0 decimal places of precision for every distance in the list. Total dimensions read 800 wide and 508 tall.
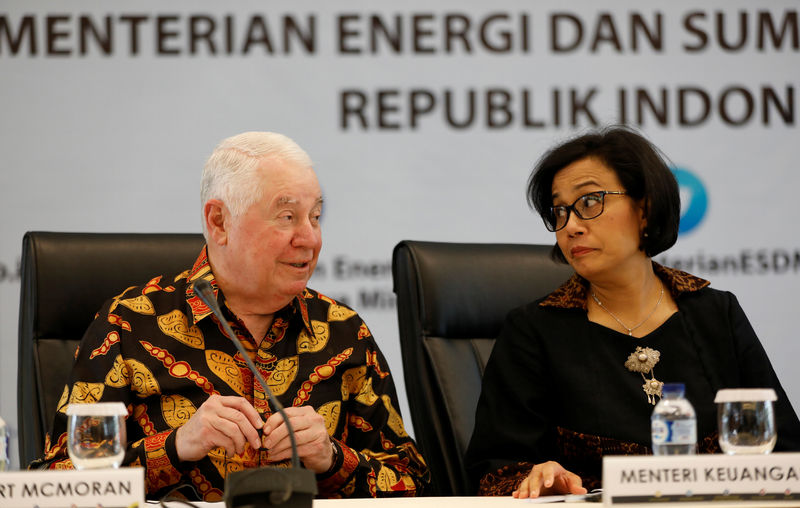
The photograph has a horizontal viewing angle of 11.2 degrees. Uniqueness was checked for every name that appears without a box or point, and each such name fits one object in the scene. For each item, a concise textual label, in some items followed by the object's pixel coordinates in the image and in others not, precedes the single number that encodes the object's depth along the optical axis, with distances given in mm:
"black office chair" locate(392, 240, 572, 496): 4967
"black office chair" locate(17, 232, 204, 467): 4924
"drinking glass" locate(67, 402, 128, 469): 4386
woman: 4814
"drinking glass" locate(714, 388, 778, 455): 4426
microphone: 4317
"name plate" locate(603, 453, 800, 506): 4349
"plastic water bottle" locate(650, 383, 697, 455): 4462
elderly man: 4710
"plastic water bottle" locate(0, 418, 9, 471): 4425
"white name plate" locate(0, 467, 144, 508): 4313
